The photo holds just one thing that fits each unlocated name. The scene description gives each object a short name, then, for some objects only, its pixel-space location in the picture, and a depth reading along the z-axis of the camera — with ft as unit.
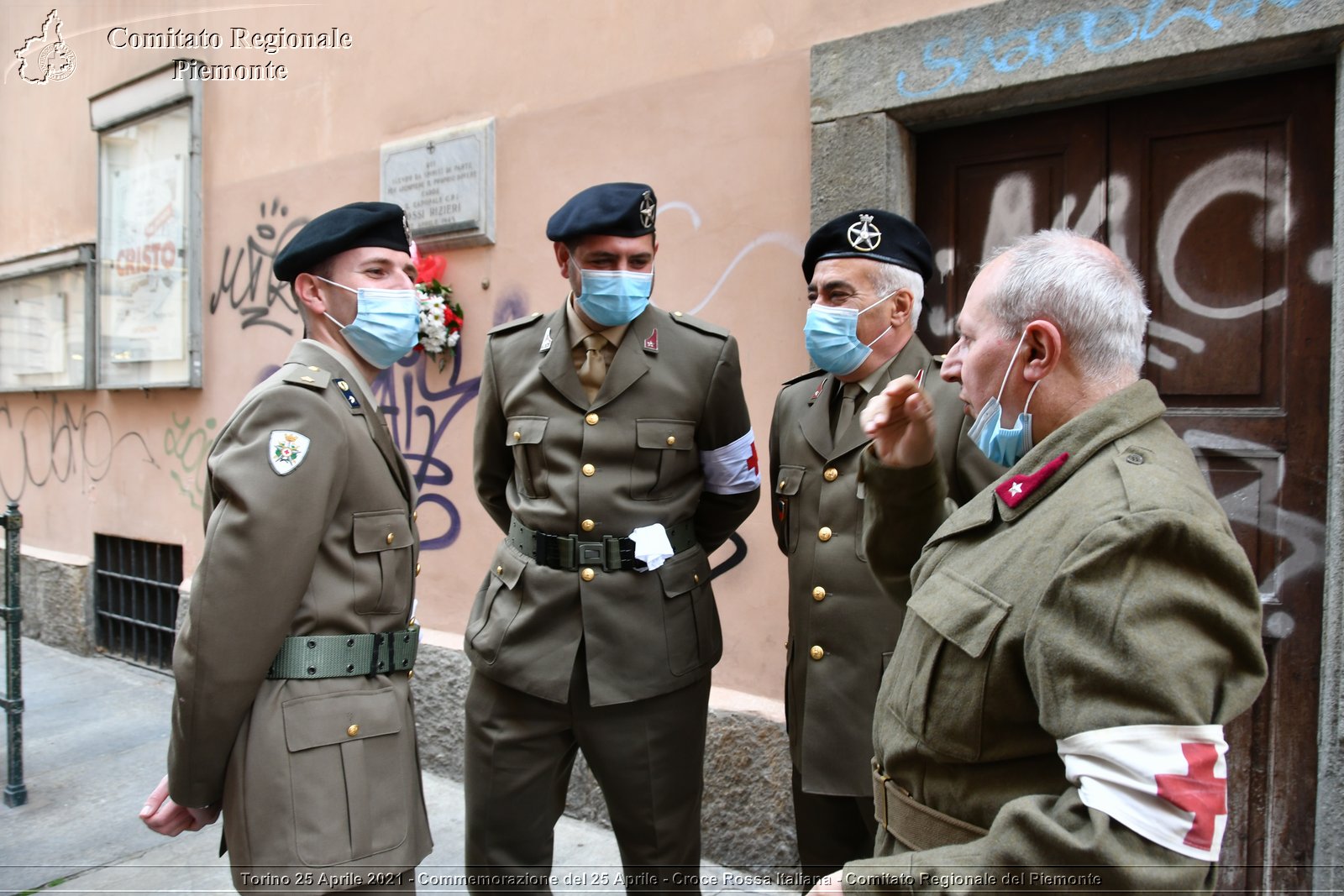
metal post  13.06
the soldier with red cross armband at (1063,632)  3.42
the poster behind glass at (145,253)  18.90
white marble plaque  13.93
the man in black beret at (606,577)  7.79
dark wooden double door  8.52
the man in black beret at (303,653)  5.76
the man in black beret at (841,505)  7.32
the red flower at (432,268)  14.42
